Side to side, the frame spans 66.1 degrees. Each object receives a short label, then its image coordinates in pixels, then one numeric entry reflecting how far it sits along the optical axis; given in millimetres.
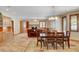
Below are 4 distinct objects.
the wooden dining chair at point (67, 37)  3086
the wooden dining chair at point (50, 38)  2983
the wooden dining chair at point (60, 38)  3008
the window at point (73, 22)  4010
